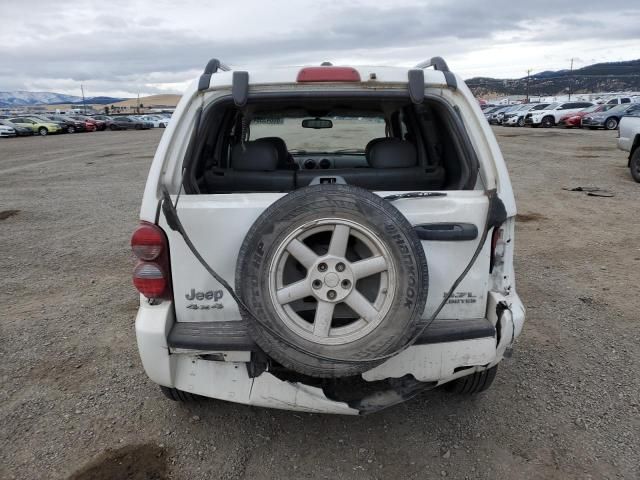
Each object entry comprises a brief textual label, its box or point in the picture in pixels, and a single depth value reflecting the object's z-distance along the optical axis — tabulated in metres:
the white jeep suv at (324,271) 2.23
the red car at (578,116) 29.81
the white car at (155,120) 47.28
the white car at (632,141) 10.38
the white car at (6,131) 34.69
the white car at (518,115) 35.25
